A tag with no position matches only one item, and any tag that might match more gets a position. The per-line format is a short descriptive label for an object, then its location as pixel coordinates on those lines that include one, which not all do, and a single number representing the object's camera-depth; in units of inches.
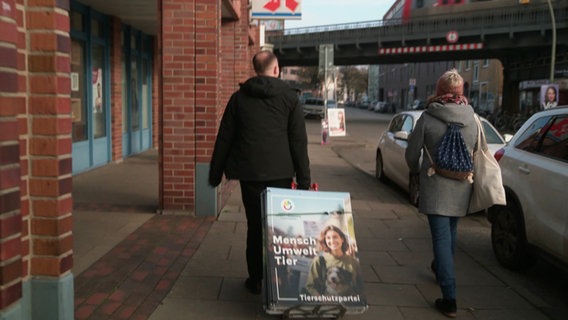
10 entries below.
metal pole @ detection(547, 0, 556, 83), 912.9
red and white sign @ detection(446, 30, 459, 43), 1210.6
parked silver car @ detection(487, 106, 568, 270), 178.2
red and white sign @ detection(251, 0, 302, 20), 491.8
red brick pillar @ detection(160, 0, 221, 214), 270.7
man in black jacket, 160.2
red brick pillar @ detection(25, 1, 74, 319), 113.8
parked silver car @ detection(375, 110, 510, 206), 341.4
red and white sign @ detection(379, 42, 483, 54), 1262.3
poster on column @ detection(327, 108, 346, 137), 741.3
